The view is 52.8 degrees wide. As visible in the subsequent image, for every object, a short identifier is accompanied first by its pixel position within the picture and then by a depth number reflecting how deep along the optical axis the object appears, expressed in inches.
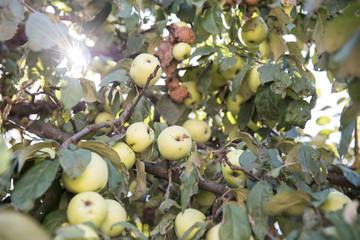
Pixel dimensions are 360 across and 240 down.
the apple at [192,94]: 81.1
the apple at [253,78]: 73.6
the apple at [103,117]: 82.4
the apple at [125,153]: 56.5
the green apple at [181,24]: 80.7
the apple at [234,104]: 82.0
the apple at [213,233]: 43.9
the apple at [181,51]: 74.7
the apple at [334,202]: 41.9
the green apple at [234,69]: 80.1
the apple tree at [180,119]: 40.2
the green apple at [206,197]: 62.7
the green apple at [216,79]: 81.3
